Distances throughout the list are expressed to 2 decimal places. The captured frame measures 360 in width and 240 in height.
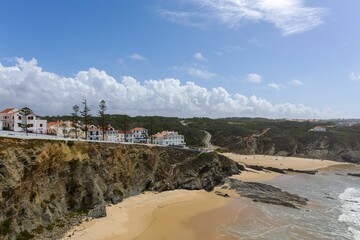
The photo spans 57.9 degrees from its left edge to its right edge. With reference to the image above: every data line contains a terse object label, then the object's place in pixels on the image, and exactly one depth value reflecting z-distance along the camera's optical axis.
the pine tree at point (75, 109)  66.81
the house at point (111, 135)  88.37
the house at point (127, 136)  96.38
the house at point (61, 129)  76.60
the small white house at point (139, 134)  100.33
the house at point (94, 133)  85.88
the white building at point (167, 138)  98.56
